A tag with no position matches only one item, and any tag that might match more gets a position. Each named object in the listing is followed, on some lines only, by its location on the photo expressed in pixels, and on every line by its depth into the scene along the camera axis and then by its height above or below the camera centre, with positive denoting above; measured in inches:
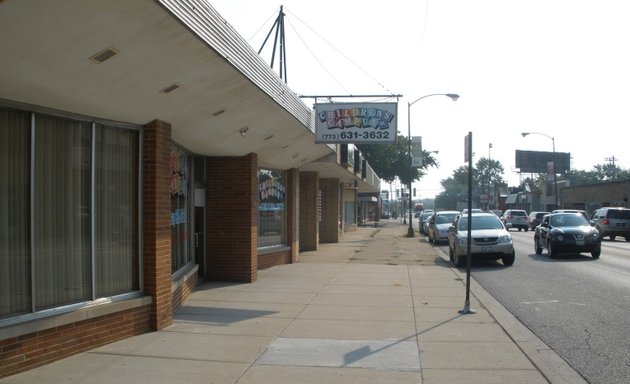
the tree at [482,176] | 5857.3 +260.6
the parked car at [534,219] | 1699.4 -49.8
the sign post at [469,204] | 389.4 -1.3
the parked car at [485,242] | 697.0 -46.0
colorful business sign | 575.5 +79.1
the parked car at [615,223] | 1203.2 -44.0
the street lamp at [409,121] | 1284.4 +209.6
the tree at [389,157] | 2581.2 +195.0
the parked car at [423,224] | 1487.9 -56.0
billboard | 3225.9 +217.1
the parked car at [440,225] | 1115.9 -42.3
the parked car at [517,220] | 1774.1 -53.3
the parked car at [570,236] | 761.0 -43.9
